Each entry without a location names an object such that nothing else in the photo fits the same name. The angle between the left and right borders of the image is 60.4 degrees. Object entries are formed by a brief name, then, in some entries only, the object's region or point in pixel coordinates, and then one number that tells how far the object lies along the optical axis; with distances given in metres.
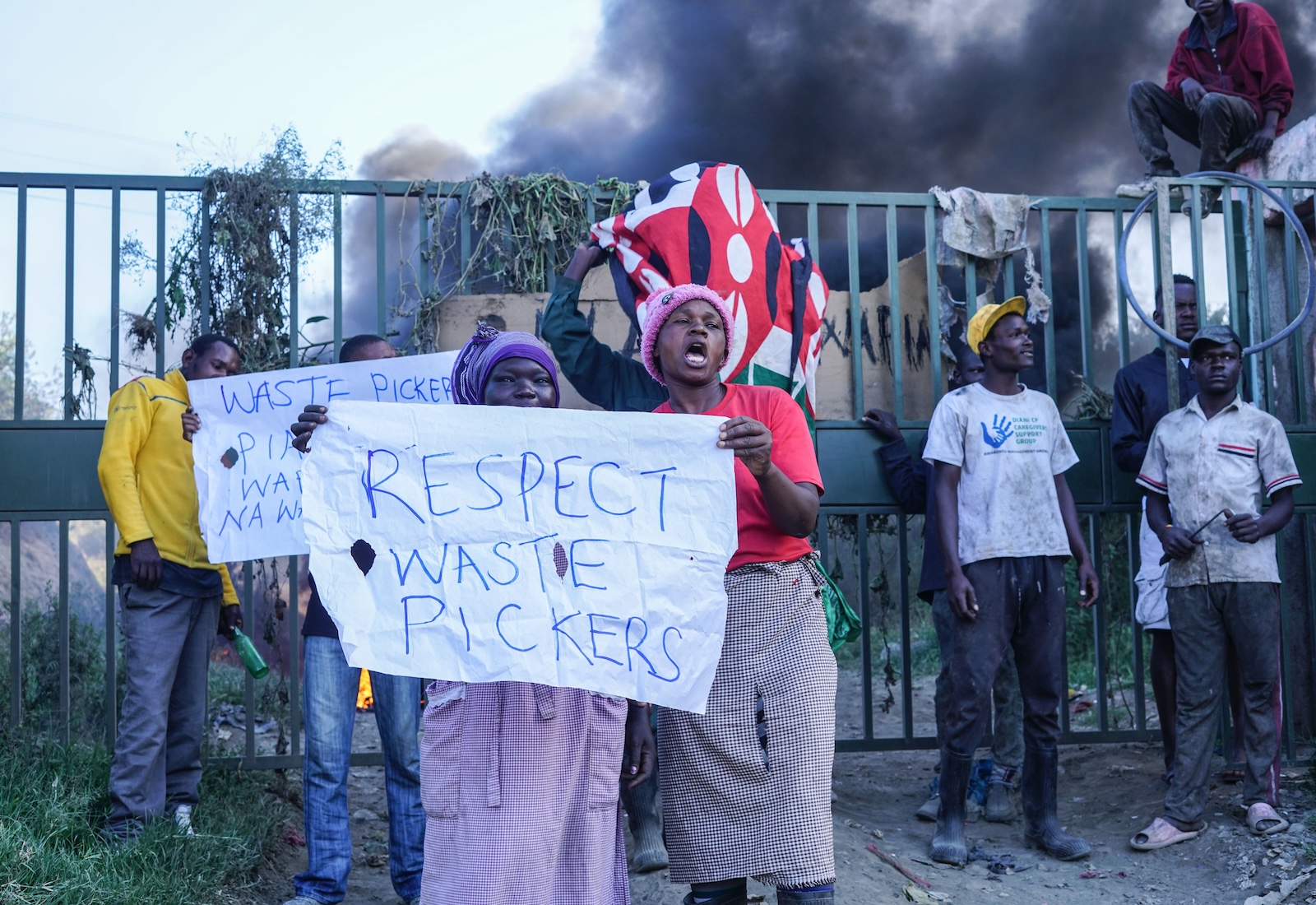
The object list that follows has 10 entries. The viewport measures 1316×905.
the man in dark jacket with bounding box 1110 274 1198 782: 5.31
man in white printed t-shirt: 4.47
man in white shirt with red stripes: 4.74
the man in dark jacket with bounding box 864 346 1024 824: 5.18
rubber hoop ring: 5.27
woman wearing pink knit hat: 2.73
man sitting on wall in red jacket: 6.71
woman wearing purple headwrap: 2.37
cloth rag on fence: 5.70
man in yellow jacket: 4.18
